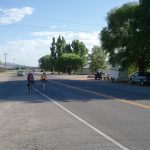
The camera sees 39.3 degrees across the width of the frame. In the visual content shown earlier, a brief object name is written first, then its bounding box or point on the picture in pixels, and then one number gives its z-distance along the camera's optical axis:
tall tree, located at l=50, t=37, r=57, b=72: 79.57
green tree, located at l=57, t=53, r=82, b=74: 67.86
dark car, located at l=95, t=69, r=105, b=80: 38.49
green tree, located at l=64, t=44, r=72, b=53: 78.38
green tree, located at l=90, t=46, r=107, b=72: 60.01
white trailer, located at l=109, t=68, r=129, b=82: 31.08
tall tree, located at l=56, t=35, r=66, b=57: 78.07
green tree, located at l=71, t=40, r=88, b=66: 77.38
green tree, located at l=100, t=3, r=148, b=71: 29.66
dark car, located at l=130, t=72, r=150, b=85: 25.15
